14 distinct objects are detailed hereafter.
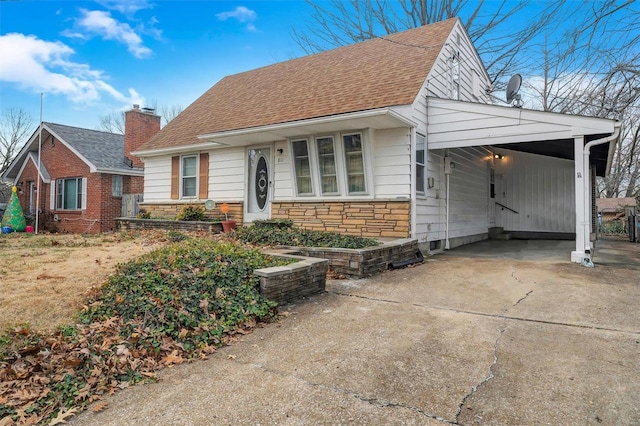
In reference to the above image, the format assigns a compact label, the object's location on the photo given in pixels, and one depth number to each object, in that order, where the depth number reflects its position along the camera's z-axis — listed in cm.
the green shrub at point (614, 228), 1600
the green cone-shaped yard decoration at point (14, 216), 1578
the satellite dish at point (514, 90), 801
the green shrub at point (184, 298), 327
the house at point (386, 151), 765
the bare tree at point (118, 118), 3684
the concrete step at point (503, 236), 1202
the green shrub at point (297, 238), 646
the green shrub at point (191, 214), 1049
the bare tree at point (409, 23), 1634
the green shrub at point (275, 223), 833
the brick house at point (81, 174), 1552
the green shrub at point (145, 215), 1186
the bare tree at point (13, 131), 2934
